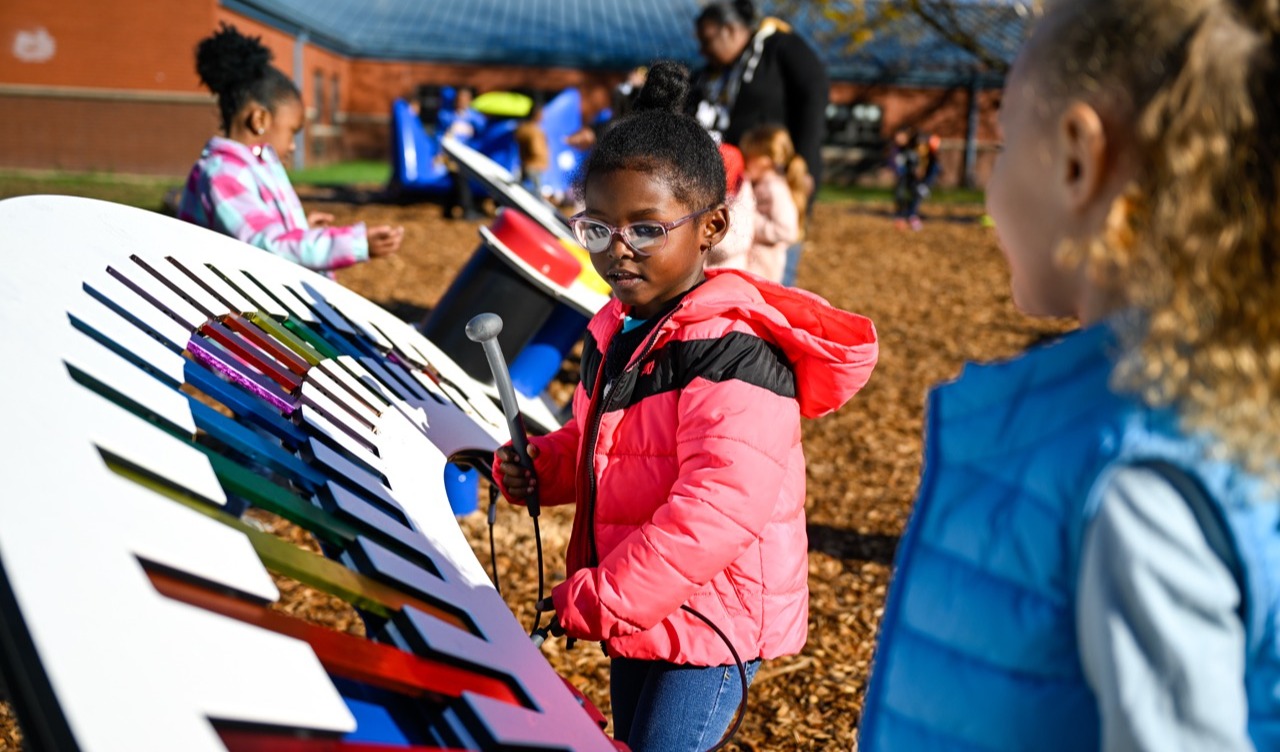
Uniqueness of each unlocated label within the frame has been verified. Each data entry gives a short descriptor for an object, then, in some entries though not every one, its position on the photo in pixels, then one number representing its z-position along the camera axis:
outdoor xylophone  0.81
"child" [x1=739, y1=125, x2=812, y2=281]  5.46
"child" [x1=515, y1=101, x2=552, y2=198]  14.31
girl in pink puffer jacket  1.72
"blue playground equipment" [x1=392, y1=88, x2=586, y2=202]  15.55
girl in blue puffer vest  0.90
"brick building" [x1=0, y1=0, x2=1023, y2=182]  21.97
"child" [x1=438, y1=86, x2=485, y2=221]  14.75
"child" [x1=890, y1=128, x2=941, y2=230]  17.14
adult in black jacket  5.49
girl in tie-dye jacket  3.70
